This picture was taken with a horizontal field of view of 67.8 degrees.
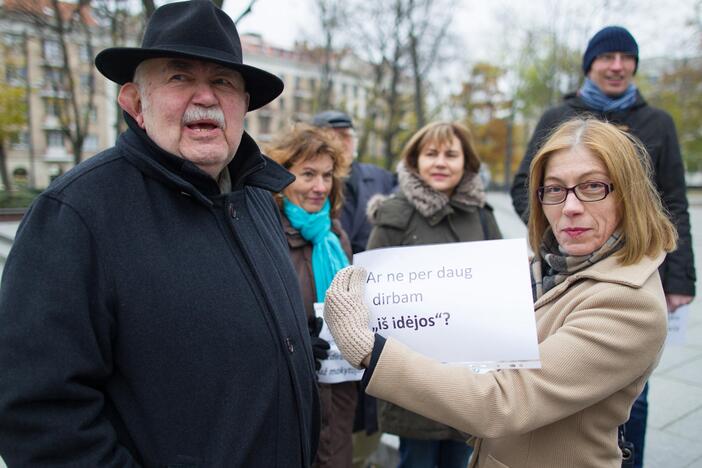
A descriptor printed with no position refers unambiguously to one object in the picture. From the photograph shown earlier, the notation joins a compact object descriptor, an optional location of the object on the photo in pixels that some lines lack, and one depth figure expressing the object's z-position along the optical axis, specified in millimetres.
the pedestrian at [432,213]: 2838
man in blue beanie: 3027
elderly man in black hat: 1252
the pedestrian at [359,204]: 3336
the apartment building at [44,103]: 10064
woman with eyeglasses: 1440
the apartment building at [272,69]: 51031
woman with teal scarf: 2705
